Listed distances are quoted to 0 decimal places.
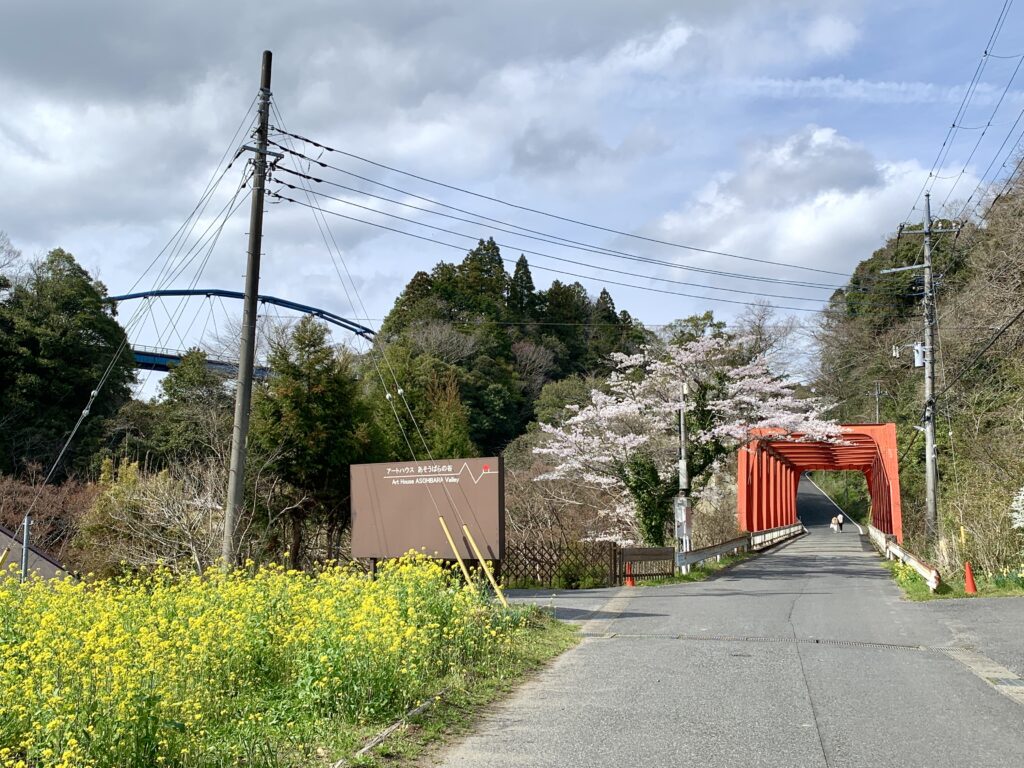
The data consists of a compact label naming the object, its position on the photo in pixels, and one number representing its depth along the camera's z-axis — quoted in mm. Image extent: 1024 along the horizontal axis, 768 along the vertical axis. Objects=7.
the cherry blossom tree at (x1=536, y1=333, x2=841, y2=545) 26531
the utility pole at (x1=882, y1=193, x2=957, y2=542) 26188
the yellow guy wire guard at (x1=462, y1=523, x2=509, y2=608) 11580
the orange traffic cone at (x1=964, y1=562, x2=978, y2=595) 16969
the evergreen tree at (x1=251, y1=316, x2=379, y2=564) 24906
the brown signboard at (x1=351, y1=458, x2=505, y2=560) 15250
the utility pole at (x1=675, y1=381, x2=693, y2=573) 23547
